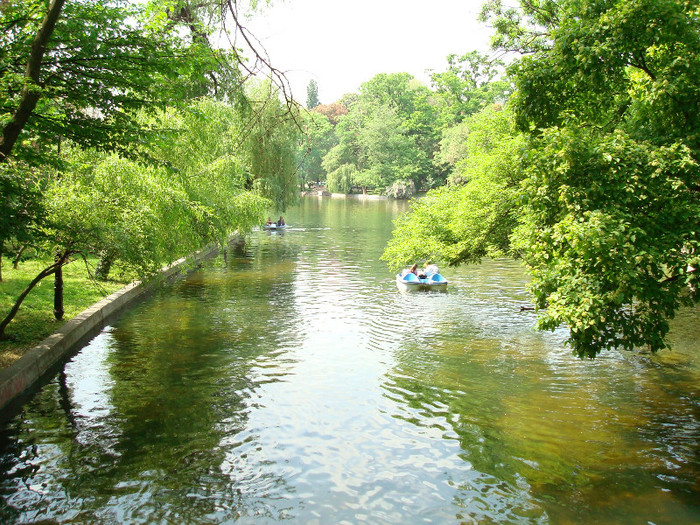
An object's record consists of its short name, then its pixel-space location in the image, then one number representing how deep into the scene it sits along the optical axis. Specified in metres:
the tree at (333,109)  112.25
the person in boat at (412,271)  22.11
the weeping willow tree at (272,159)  35.41
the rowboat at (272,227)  44.17
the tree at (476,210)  16.47
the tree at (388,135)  86.19
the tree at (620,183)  7.48
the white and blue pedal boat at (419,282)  21.45
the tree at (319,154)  98.07
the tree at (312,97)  120.28
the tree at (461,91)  81.25
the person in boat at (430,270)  22.08
